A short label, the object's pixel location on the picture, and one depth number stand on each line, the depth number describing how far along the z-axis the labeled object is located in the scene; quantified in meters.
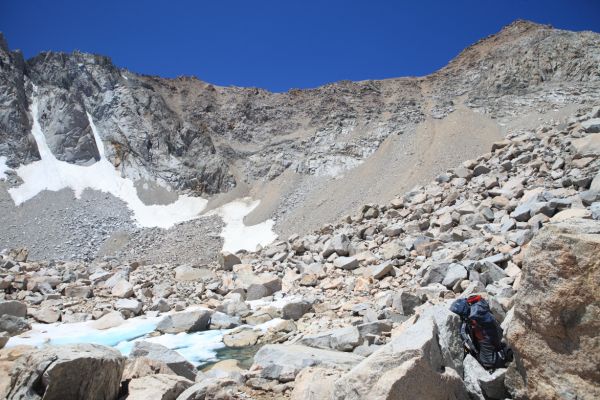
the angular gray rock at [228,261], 20.91
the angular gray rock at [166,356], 6.84
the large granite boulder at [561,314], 3.40
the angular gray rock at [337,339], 7.59
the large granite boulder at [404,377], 3.64
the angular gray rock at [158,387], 5.08
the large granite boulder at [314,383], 4.64
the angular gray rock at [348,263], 15.57
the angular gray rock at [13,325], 11.54
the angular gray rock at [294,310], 12.06
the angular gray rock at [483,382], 4.27
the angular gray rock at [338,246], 17.16
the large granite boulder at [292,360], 5.99
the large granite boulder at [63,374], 4.50
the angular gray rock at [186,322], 11.82
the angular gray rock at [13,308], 12.38
